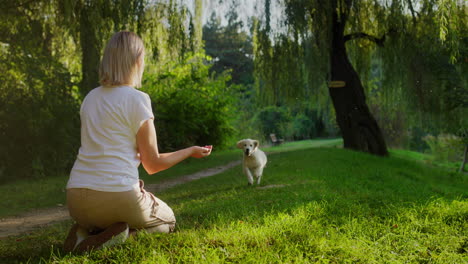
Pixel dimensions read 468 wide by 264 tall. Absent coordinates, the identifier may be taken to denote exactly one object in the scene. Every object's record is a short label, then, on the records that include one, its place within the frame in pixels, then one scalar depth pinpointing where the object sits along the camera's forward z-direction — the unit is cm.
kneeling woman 293
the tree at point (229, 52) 3912
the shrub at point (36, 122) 1056
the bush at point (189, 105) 1446
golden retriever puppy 764
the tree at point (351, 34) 1094
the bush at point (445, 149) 2167
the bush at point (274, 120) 3788
